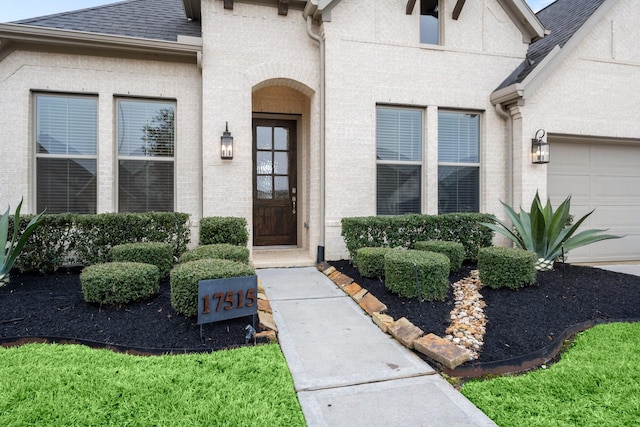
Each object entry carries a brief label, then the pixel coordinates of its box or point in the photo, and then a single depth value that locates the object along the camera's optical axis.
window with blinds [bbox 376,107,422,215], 6.54
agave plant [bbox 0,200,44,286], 4.11
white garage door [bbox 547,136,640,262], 7.14
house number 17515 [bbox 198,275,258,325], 2.97
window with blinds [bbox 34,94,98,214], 5.71
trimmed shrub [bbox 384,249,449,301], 3.86
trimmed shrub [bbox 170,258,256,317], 3.18
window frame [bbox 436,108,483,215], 6.90
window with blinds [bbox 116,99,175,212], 6.02
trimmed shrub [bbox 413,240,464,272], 5.02
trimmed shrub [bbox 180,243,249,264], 4.26
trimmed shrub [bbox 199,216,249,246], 5.50
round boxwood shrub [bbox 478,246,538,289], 4.27
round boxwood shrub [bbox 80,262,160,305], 3.39
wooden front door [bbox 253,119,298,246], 7.32
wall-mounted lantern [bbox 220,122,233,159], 5.83
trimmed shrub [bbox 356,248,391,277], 4.73
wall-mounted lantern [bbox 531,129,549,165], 6.51
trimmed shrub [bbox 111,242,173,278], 4.33
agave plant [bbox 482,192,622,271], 4.97
